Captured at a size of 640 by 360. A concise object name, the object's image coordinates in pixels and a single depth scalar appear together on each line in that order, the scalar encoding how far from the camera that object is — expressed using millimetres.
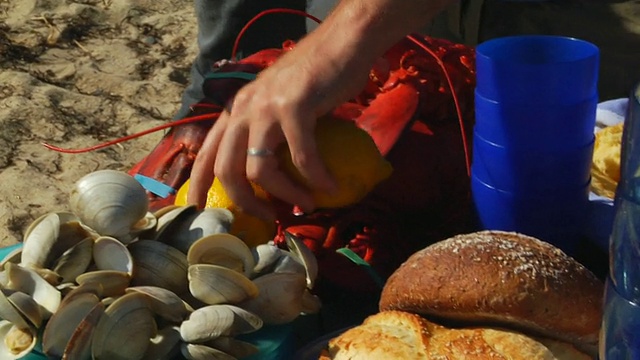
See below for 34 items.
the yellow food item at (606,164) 1164
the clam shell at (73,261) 956
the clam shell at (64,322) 914
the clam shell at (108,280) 939
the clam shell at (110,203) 977
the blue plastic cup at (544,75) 1015
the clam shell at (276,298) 975
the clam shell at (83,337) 904
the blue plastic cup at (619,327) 810
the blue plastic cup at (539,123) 1032
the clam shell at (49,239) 964
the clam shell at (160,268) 967
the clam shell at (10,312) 918
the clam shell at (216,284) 947
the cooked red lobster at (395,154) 1120
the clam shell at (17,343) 920
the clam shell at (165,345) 931
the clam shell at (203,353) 923
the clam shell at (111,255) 963
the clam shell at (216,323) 927
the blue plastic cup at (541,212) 1066
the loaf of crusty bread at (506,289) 902
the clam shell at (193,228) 996
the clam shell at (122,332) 916
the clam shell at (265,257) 994
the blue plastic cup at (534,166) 1050
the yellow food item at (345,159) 1049
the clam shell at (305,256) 1011
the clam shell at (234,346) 930
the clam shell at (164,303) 939
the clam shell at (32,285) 931
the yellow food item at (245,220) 1065
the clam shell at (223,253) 970
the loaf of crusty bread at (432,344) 888
